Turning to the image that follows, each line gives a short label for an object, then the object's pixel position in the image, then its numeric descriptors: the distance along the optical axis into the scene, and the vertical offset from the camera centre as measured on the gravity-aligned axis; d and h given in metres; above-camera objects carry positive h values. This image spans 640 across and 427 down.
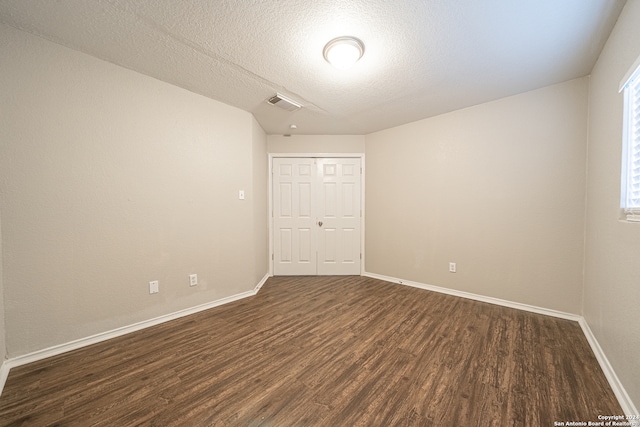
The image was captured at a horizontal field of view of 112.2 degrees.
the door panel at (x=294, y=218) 3.87 -0.16
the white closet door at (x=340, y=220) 3.91 -0.19
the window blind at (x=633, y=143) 1.33 +0.43
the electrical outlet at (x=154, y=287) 2.21 -0.80
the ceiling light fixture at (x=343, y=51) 1.66 +1.27
